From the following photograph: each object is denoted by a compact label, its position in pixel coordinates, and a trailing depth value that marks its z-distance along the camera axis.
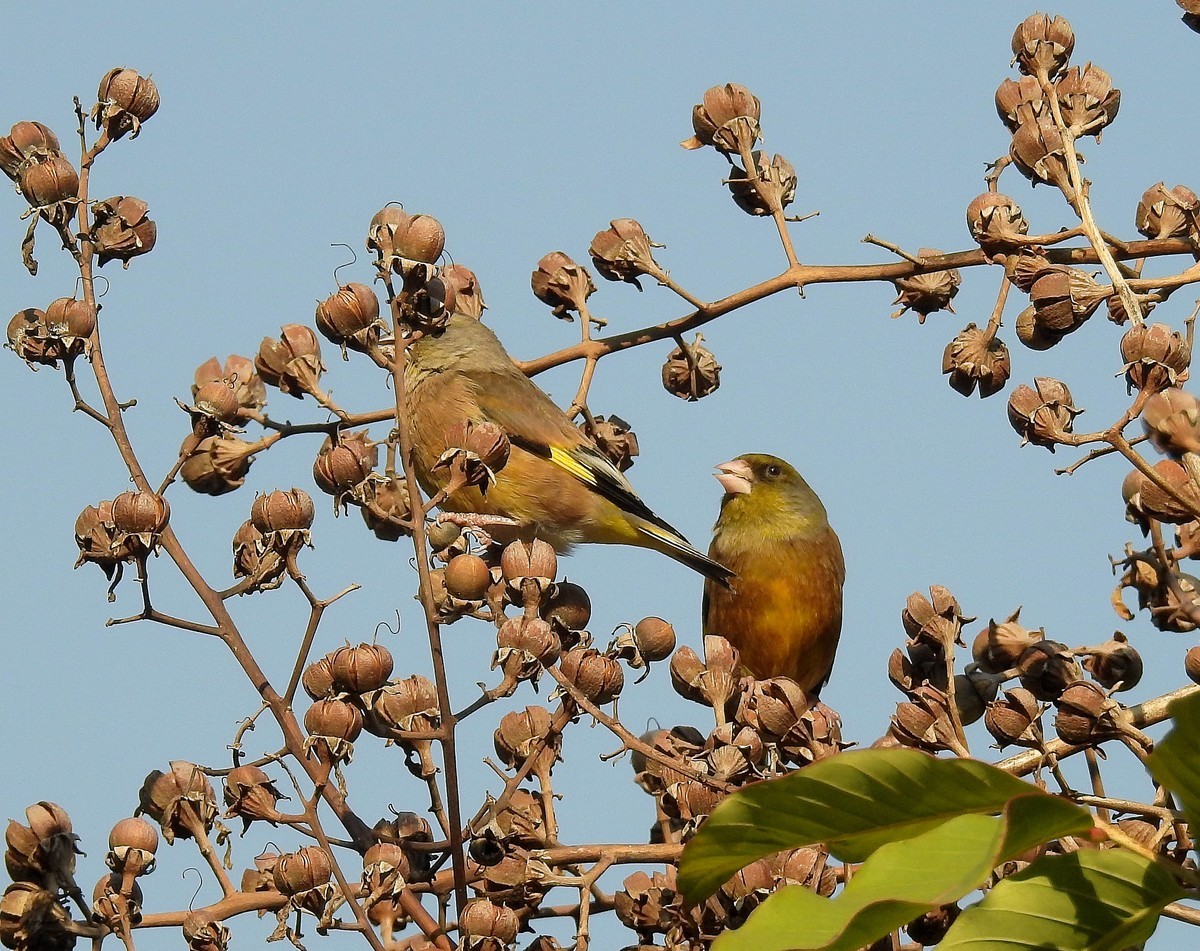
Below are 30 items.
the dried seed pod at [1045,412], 5.07
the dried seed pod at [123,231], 5.82
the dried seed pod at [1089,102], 5.86
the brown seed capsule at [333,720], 4.83
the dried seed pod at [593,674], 5.09
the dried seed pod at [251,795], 5.00
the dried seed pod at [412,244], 5.12
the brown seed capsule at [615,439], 7.68
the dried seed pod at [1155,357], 4.65
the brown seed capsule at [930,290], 6.69
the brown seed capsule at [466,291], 7.50
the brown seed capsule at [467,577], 5.26
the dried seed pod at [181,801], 5.04
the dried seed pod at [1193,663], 4.72
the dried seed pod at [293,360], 5.89
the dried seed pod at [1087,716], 4.36
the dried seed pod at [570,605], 6.00
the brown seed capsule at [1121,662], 4.80
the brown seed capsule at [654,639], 5.70
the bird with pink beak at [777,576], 10.75
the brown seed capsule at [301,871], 4.62
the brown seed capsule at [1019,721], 4.52
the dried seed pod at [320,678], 4.98
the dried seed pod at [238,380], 6.17
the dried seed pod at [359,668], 4.94
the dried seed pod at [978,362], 6.26
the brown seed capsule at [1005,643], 4.95
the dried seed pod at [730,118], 6.93
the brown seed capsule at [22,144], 5.77
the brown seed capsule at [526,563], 5.54
